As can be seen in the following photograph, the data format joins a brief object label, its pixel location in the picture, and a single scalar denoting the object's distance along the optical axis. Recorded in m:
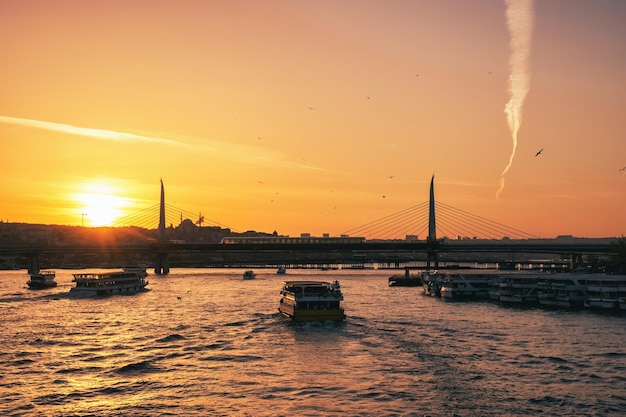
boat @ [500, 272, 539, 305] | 105.64
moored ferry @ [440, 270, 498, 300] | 120.47
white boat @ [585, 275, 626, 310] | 92.50
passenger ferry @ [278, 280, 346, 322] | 75.88
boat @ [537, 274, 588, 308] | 98.12
